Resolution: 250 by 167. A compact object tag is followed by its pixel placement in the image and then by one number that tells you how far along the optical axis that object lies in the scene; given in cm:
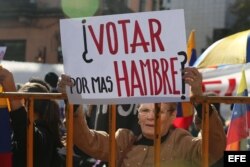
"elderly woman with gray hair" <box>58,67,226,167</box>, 517
